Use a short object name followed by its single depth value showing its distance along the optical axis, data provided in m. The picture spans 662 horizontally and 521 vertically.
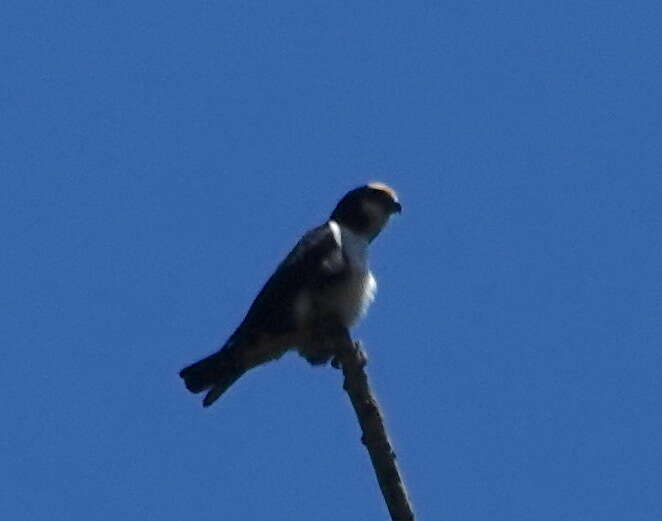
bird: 17.48
